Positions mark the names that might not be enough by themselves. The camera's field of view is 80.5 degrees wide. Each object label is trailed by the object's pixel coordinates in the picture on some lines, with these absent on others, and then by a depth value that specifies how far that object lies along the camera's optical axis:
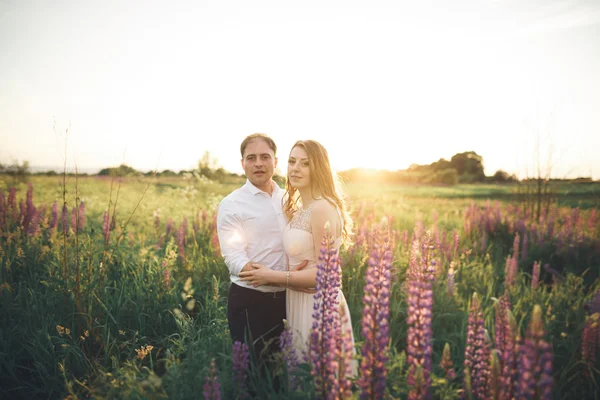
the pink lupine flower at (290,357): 2.22
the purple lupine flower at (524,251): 6.53
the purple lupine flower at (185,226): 6.66
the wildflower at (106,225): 5.39
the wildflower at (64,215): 4.47
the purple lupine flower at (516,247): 5.30
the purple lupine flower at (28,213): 6.54
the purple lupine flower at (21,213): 6.61
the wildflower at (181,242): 5.65
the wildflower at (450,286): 4.66
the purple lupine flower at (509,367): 1.63
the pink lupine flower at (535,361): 1.33
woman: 3.14
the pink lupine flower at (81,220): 5.93
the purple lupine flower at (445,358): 1.69
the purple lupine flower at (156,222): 7.03
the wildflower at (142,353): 2.87
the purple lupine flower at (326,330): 1.79
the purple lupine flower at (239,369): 2.20
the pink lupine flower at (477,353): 1.90
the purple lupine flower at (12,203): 6.48
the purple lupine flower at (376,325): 1.62
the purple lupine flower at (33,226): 5.94
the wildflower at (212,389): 1.86
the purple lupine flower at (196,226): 7.05
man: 3.36
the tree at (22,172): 15.18
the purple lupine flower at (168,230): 7.26
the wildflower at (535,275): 4.78
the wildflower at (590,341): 2.97
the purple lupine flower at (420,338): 1.64
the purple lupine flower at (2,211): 6.13
